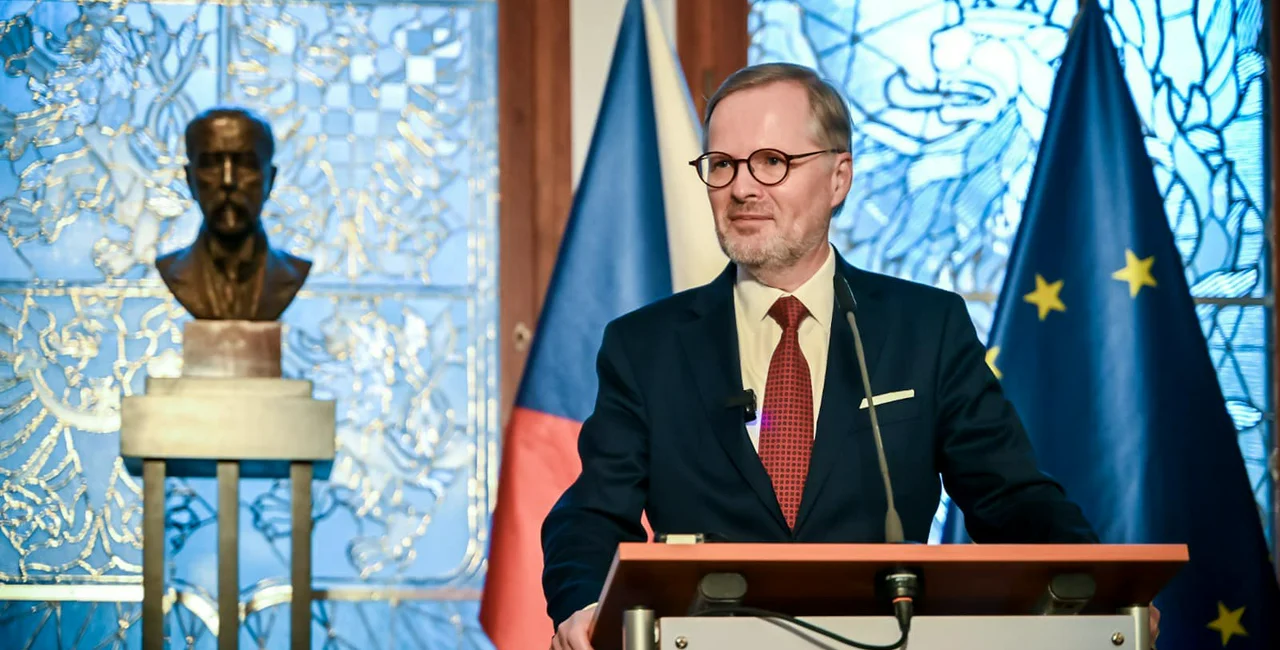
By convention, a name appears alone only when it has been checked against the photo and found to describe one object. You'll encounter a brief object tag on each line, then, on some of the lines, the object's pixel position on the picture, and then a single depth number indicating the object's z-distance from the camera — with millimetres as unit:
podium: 2713
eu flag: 6520
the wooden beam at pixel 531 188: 7707
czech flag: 6590
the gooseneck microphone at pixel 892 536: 2762
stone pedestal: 6430
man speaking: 4070
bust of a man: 6480
